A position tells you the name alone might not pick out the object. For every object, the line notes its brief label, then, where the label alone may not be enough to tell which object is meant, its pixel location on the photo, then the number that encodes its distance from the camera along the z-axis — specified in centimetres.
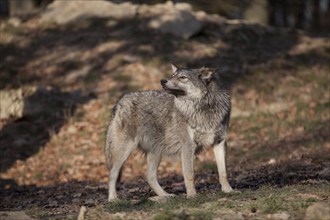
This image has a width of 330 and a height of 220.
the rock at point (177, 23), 4136
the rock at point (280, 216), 1364
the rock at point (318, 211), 1308
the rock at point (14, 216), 1457
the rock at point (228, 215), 1370
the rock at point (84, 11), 4359
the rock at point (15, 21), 4400
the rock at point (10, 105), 3366
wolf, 1873
